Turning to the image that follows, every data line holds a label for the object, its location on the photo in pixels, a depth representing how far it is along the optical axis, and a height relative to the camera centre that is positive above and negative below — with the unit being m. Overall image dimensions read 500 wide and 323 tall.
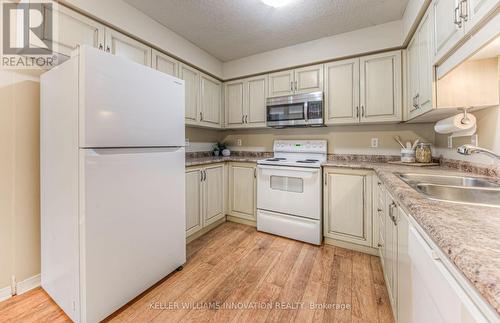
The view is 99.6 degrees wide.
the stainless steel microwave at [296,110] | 2.53 +0.62
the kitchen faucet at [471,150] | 1.02 +0.05
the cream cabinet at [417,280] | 0.49 -0.39
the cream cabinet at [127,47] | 1.80 +1.03
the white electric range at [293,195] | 2.31 -0.41
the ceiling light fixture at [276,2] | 1.78 +1.34
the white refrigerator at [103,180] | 1.19 -0.13
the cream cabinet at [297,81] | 2.59 +1.02
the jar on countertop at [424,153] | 2.05 +0.07
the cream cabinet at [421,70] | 1.52 +0.74
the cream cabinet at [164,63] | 2.18 +1.05
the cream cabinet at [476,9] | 0.83 +0.64
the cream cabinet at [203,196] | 2.33 -0.44
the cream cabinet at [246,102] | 2.97 +0.85
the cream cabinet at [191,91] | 2.56 +0.87
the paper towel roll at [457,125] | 1.30 +0.23
